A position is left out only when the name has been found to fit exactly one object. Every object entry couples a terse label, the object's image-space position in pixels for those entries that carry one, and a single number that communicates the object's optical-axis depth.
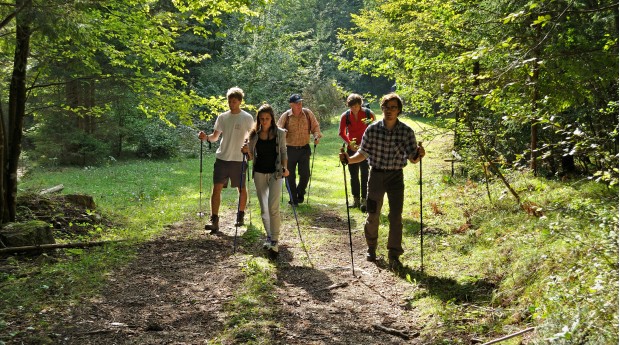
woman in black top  7.92
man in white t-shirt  9.17
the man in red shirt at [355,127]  10.81
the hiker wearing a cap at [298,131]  11.30
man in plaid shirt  7.16
